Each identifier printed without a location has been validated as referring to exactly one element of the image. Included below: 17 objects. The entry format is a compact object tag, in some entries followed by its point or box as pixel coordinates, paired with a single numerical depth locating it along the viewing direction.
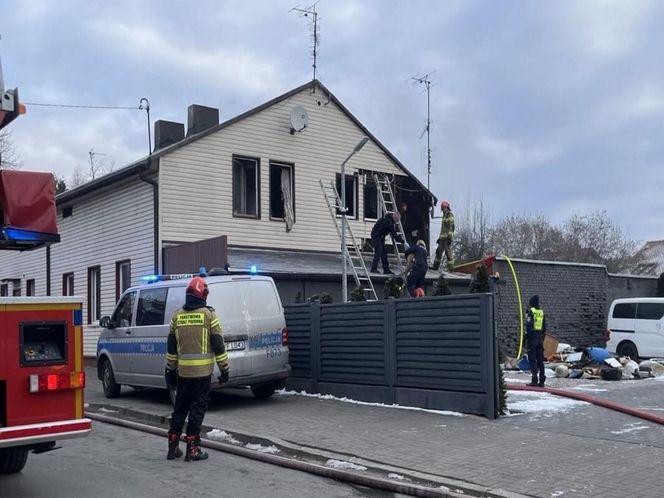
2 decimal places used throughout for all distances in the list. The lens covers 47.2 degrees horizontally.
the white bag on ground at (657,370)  16.95
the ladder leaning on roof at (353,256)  16.97
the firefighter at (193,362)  8.45
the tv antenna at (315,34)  23.02
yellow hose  19.98
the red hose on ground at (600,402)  10.36
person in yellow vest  13.91
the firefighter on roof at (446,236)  17.07
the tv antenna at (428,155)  28.20
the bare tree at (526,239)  49.00
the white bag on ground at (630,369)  16.34
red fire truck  6.16
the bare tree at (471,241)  45.88
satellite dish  21.47
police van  11.97
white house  19.59
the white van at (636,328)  20.92
